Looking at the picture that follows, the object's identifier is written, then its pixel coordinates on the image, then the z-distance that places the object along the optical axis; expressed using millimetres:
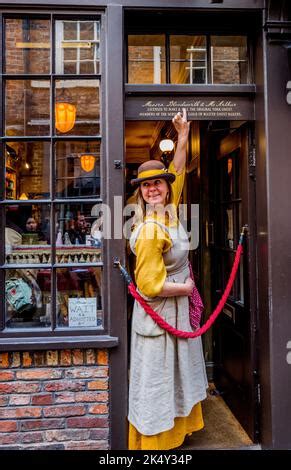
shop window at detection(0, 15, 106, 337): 3086
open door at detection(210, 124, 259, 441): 3262
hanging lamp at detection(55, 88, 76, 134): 3111
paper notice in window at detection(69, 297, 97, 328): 3090
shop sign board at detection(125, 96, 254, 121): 3145
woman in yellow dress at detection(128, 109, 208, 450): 2775
